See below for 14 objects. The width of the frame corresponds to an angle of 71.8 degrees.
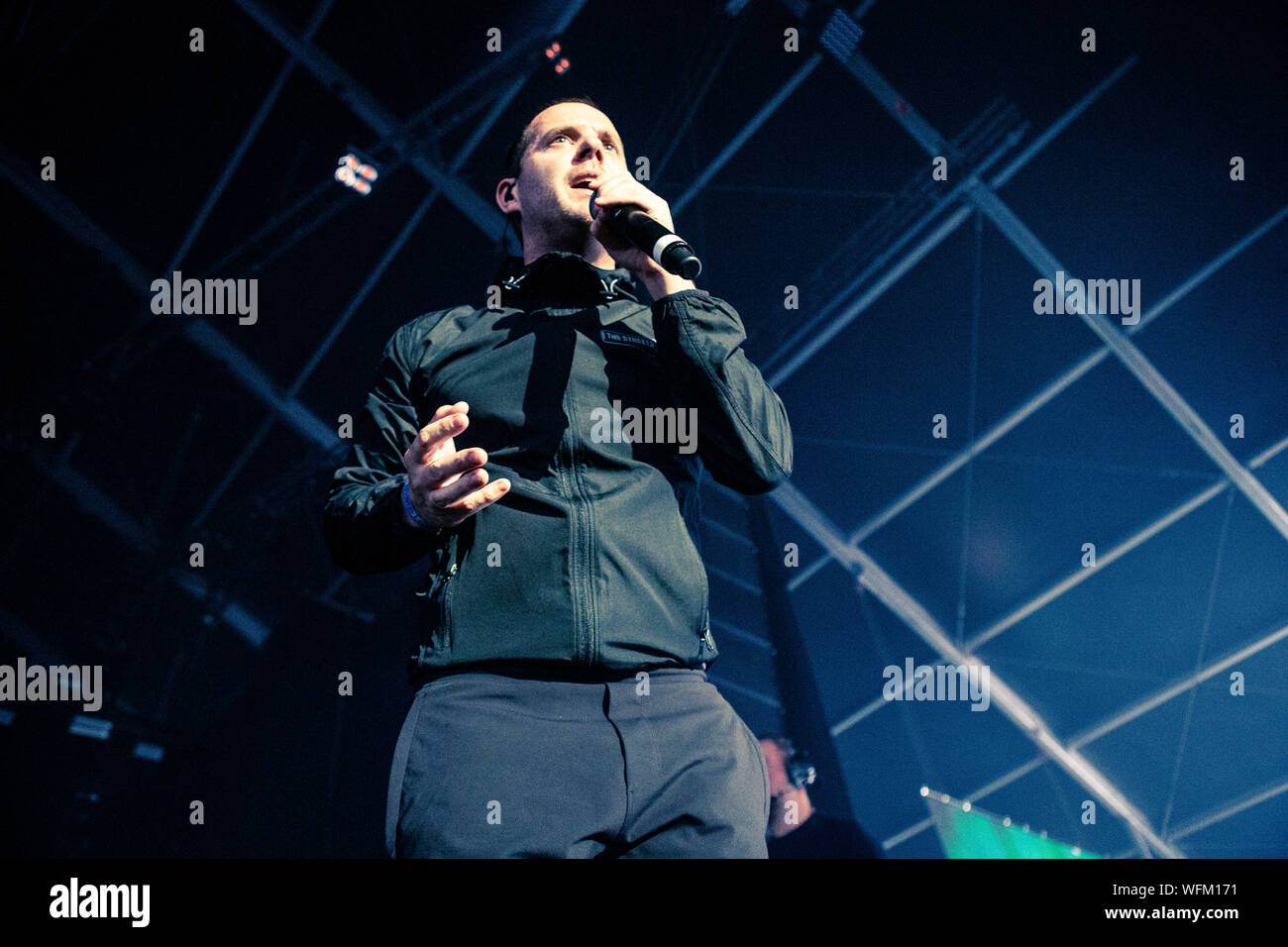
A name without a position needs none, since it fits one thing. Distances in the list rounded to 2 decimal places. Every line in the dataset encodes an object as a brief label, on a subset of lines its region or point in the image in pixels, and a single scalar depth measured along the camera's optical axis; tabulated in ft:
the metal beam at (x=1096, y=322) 13.14
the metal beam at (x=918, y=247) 13.24
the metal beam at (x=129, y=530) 13.30
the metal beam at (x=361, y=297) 12.49
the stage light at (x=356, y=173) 12.50
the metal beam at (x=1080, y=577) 15.33
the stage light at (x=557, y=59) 11.99
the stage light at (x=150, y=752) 12.75
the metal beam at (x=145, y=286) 12.12
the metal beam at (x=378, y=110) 11.89
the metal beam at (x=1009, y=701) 16.49
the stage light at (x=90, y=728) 12.44
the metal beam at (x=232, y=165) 12.16
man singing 3.92
